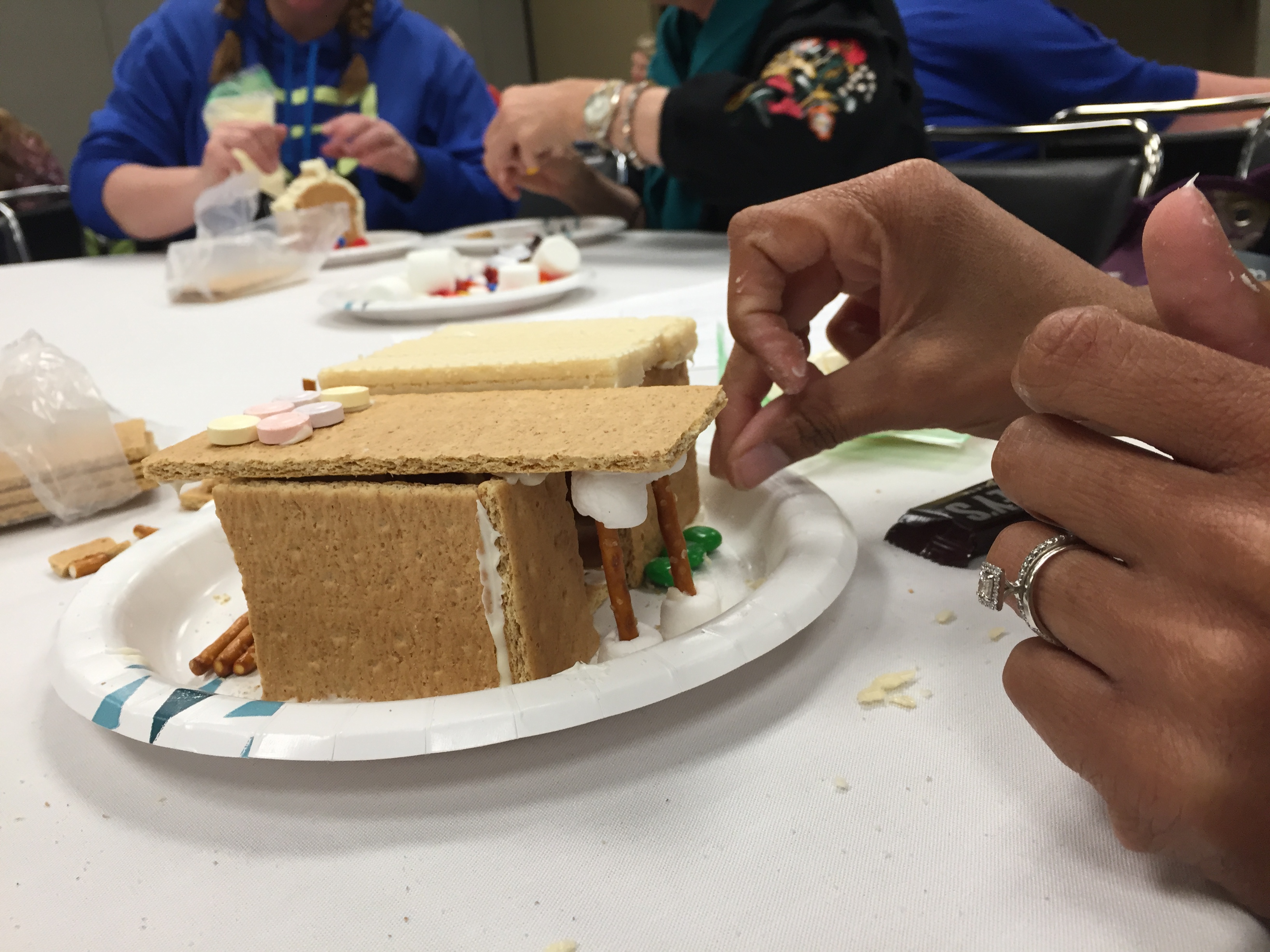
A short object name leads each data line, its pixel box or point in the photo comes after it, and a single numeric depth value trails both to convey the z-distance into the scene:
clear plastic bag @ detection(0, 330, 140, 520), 0.81
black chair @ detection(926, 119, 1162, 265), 1.41
